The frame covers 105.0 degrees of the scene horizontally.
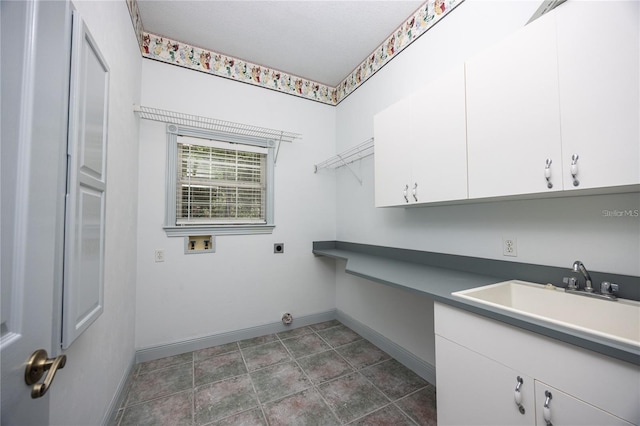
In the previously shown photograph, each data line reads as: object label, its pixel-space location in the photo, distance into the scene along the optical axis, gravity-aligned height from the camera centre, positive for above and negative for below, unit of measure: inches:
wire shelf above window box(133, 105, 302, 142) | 82.0 +35.9
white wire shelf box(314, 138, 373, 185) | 97.2 +27.2
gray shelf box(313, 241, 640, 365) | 30.5 -14.6
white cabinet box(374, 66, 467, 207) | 55.9 +19.1
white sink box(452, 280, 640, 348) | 38.9 -15.8
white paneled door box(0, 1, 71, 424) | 21.0 +3.3
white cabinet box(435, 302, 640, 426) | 29.0 -22.7
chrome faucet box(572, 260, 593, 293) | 43.5 -9.3
